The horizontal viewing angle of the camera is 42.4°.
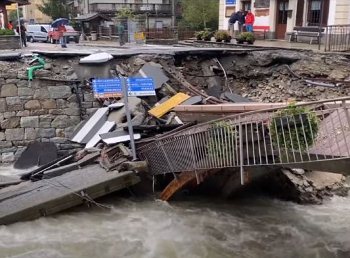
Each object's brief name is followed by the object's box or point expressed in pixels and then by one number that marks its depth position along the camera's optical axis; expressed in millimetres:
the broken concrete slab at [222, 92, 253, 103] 13164
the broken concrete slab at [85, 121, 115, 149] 11843
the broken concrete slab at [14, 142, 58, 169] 12539
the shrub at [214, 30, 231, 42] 20120
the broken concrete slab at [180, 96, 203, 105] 12382
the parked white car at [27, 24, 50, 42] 35812
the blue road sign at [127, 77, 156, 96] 12789
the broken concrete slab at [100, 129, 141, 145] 11008
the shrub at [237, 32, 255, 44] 18734
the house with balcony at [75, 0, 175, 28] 45719
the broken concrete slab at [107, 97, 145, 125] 11803
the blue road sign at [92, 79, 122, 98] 13266
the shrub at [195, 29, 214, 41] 22062
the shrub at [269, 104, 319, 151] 7371
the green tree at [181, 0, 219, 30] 37156
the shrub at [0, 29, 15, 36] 19480
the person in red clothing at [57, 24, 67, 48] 22614
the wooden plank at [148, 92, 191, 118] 12188
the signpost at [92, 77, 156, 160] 12805
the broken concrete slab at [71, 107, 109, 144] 12477
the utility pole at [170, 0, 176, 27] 46381
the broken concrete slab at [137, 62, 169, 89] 13516
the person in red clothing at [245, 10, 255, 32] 23444
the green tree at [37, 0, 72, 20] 51531
